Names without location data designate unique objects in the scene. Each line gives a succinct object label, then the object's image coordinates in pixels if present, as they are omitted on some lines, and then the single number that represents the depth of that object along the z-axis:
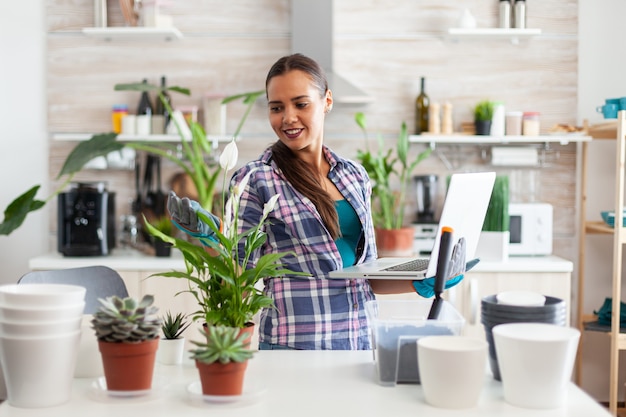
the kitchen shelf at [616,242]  3.48
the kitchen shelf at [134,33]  3.97
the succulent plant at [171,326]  1.69
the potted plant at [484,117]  4.02
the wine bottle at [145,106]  4.12
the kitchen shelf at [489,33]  3.94
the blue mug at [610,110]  3.69
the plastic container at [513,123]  4.03
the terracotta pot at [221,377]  1.41
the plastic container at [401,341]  1.52
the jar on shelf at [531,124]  4.02
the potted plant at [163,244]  3.86
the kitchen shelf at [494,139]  3.95
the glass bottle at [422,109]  4.10
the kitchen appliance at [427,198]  4.07
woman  2.05
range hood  4.01
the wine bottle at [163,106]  4.12
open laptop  1.67
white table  1.38
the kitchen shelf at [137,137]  4.04
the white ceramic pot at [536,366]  1.38
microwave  3.89
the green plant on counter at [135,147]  3.64
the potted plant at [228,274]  1.59
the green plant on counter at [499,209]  3.72
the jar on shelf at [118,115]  4.12
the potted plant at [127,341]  1.43
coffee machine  3.87
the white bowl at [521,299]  1.58
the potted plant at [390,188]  3.78
